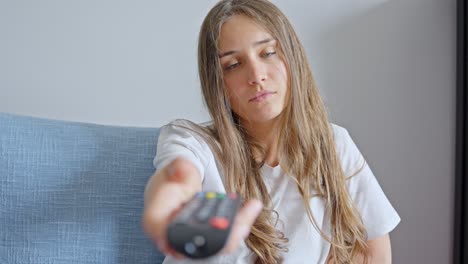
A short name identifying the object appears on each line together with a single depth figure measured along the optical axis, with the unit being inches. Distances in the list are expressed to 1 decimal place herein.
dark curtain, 45.5
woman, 32.8
